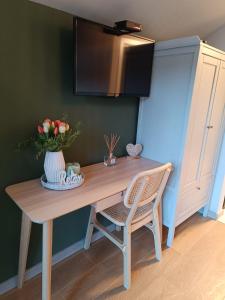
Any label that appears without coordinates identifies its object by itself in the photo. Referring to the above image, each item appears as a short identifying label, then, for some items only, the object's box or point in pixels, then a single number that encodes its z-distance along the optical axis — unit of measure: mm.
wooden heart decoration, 2060
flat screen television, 1365
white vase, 1328
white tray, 1329
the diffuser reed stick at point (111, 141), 1902
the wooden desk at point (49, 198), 1096
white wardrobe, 1694
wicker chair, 1354
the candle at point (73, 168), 1391
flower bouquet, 1283
